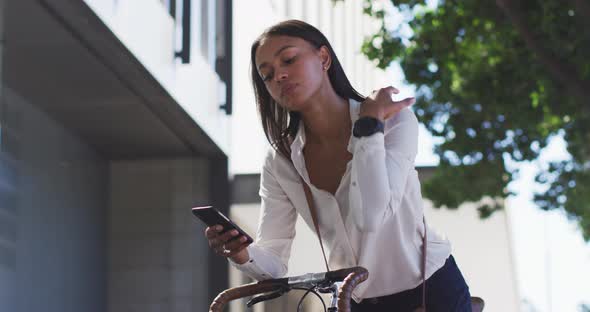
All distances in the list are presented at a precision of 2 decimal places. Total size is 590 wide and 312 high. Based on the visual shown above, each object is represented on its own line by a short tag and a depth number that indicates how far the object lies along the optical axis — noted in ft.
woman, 7.59
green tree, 30.04
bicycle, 6.60
